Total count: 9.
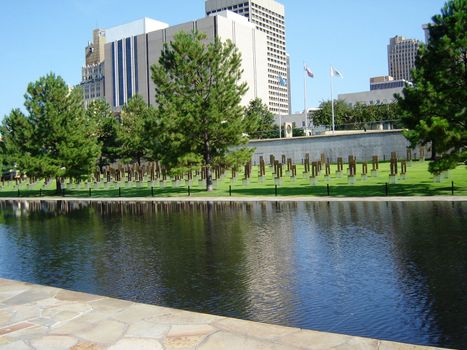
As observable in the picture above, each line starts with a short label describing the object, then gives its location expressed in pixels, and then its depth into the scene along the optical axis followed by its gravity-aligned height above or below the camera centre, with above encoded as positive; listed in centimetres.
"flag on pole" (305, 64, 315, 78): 7669 +1507
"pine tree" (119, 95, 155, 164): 6362 +649
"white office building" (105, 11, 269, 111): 17950 +4995
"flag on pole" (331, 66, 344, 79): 7438 +1440
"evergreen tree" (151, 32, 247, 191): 3928 +585
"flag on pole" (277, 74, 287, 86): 8265 +1509
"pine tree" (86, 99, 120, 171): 6696 +550
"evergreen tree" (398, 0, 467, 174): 2883 +480
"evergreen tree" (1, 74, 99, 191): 4716 +430
